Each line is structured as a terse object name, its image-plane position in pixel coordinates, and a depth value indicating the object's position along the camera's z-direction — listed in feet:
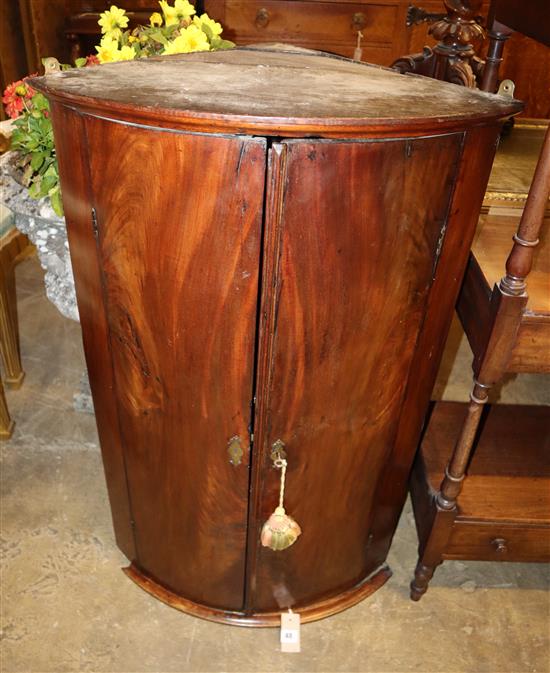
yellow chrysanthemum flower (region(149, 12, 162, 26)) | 5.16
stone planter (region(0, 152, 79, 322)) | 4.97
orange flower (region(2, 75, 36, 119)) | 4.81
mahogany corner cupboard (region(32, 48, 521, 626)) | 2.85
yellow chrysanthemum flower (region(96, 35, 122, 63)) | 4.74
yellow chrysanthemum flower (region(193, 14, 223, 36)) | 5.08
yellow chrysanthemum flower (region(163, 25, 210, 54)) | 4.72
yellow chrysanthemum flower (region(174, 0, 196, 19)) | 5.00
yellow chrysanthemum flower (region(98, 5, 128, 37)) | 4.85
